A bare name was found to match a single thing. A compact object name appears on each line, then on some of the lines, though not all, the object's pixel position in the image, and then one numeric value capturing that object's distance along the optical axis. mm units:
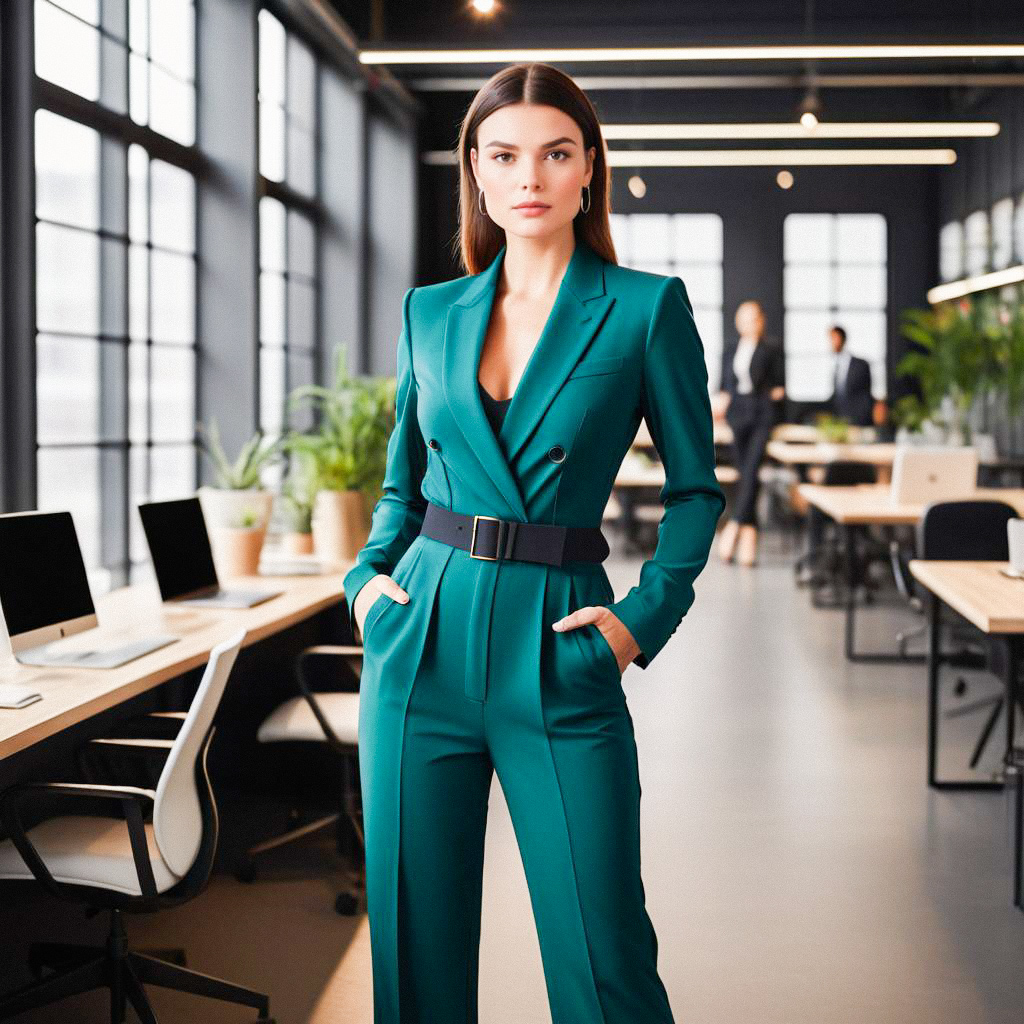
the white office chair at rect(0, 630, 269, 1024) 2689
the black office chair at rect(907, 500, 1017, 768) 5652
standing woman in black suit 11195
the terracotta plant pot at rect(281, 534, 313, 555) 5422
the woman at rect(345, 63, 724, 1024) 1757
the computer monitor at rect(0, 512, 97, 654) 3090
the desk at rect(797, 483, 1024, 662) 7227
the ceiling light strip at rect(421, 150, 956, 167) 10734
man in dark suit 13938
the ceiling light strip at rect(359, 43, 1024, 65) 7094
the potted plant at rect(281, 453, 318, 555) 5316
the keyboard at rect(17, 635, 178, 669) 3212
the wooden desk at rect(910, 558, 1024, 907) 3926
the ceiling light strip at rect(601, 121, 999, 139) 9578
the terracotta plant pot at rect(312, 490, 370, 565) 5188
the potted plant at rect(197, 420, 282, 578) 4750
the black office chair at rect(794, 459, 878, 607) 9391
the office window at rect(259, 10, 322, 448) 7988
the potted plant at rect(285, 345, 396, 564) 5203
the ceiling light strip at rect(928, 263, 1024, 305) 10895
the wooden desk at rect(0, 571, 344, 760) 2684
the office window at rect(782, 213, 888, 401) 16500
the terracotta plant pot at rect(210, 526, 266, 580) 4746
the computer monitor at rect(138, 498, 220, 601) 4027
